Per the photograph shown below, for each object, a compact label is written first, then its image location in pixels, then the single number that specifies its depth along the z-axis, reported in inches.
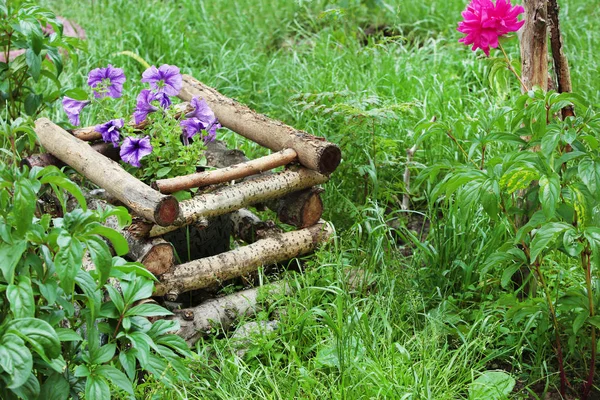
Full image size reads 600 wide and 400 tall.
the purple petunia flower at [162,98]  157.3
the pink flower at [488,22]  133.7
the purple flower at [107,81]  165.3
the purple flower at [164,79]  158.9
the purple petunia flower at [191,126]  156.5
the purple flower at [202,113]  158.7
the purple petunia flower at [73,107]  168.1
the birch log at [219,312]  140.7
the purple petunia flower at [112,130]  156.3
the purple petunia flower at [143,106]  157.3
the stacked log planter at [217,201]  138.6
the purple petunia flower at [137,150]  149.9
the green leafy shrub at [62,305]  90.4
